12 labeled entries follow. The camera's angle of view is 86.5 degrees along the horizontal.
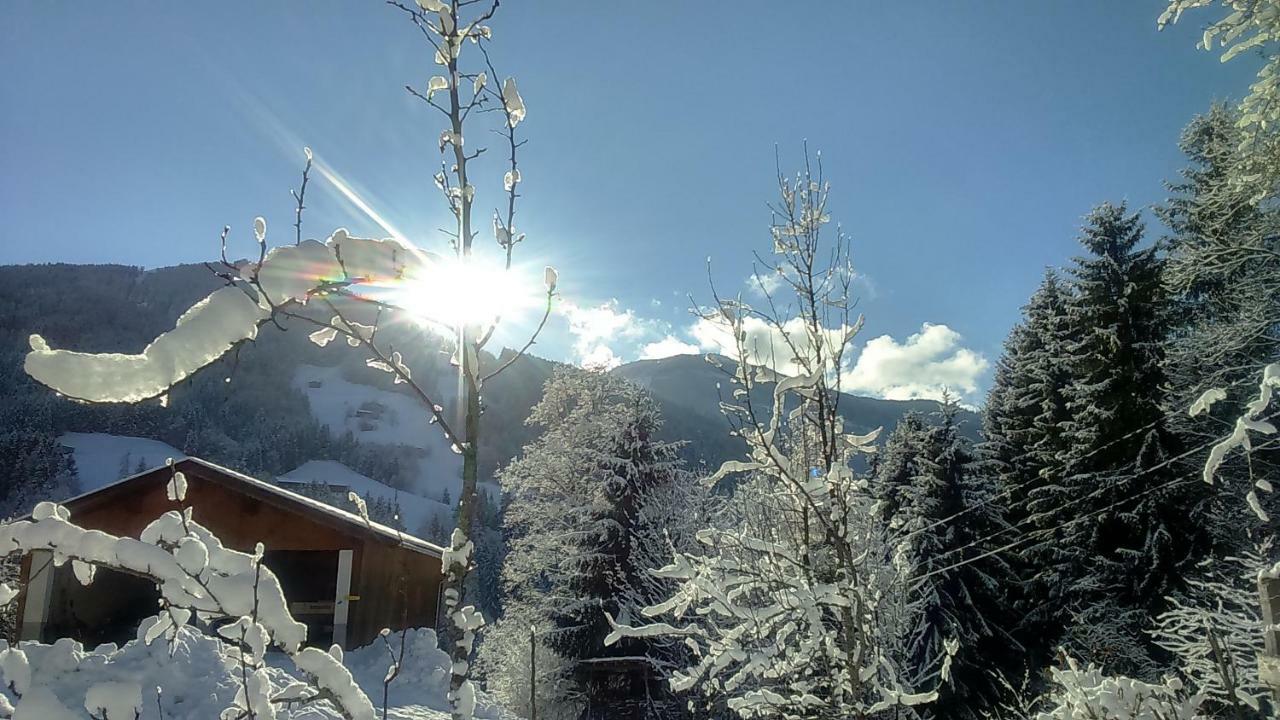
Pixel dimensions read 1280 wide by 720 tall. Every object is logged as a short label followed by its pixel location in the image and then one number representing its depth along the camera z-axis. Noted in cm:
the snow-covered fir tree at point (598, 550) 1672
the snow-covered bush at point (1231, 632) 741
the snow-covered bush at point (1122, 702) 324
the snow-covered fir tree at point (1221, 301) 892
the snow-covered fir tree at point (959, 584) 1593
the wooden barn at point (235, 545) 1126
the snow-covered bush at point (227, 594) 156
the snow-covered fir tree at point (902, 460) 1884
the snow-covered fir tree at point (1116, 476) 1362
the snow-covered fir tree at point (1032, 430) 1688
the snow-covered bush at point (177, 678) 149
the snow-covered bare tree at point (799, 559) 306
